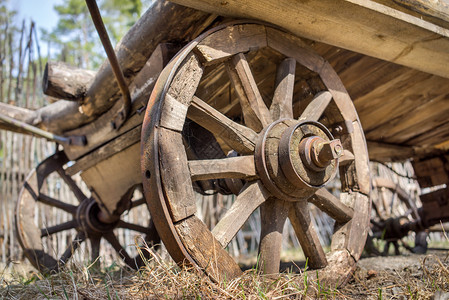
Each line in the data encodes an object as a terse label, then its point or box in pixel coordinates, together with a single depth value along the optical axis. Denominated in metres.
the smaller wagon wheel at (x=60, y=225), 3.06
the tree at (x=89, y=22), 13.53
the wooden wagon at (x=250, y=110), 1.55
